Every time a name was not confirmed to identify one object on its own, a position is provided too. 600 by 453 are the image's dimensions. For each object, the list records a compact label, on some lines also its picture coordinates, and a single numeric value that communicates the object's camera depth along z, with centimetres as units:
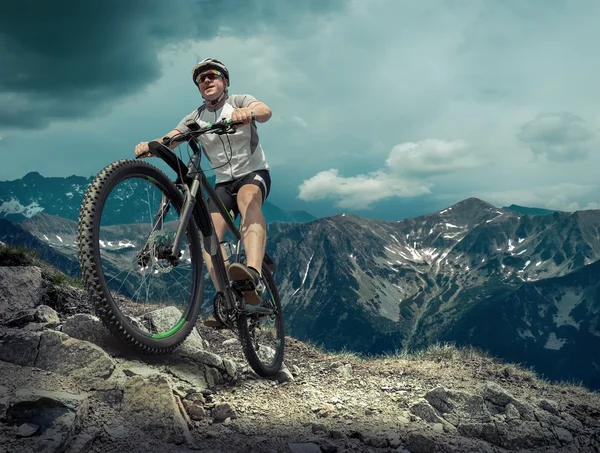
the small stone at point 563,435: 630
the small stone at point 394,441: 523
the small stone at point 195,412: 504
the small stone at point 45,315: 634
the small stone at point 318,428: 519
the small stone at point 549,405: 697
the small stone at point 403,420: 605
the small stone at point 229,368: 646
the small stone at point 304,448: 460
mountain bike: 442
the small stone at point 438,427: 601
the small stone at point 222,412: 514
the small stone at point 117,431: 418
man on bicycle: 624
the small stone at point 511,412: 651
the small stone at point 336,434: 514
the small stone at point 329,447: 475
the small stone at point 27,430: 372
